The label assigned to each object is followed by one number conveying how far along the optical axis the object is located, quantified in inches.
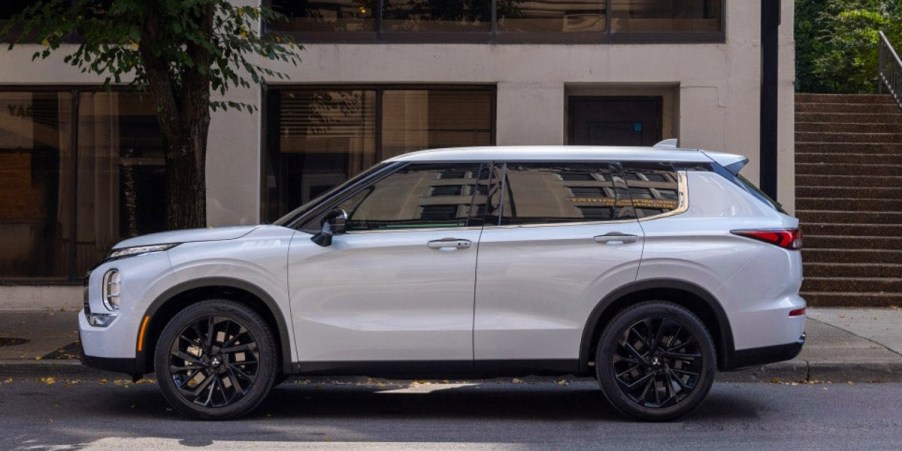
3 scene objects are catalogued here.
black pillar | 439.2
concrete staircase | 589.3
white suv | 318.7
